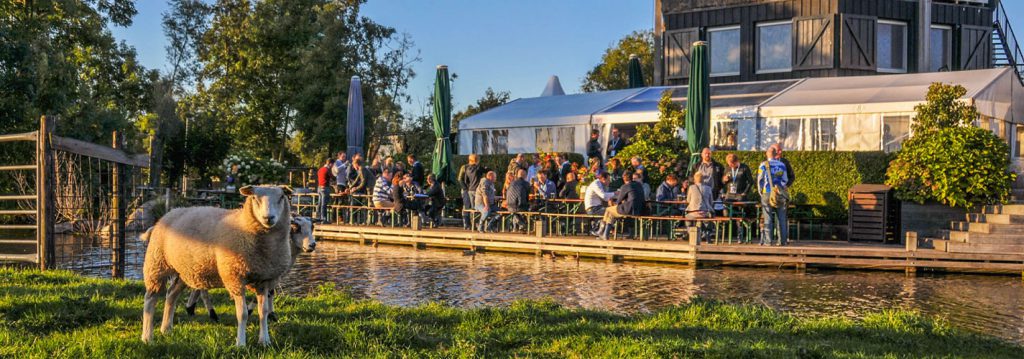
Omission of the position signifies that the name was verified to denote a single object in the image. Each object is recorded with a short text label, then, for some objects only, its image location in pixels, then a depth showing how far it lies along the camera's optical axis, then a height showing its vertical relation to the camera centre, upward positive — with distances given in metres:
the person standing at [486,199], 19.72 -0.65
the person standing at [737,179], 18.50 -0.21
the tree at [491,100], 44.31 +3.12
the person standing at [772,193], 16.61 -0.43
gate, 12.14 -0.81
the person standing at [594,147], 24.62 +0.54
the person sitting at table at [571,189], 20.56 -0.45
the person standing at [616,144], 24.12 +0.60
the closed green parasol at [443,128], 23.81 +0.99
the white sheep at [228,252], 7.44 -0.68
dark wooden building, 30.84 +4.40
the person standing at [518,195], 19.45 -0.56
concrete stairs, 15.70 -1.12
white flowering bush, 28.05 -0.09
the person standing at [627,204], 17.55 -0.66
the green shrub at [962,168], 17.05 +0.01
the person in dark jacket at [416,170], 23.81 -0.06
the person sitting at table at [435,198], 21.17 -0.68
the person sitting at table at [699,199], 17.05 -0.56
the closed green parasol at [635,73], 37.03 +3.69
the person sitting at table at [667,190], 19.08 -0.44
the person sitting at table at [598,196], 18.62 -0.55
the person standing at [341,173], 23.83 -0.14
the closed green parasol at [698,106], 20.72 +1.35
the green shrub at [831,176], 19.95 -0.16
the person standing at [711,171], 18.59 -0.06
